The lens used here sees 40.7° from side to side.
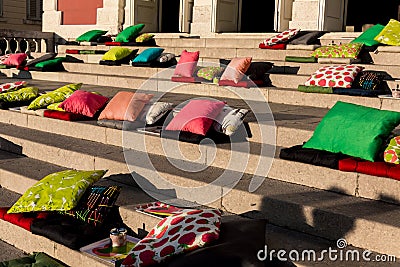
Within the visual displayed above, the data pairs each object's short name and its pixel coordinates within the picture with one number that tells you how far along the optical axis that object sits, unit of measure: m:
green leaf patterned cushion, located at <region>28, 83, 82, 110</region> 7.05
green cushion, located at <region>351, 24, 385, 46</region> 7.93
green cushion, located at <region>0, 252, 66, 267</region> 3.71
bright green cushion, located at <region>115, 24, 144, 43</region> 11.55
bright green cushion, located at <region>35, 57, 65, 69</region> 10.99
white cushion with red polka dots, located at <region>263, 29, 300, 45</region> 9.12
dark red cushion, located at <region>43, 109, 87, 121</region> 6.47
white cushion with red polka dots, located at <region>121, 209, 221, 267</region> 3.21
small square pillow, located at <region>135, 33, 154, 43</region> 11.40
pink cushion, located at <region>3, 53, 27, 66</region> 11.34
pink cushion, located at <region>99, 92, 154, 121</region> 6.02
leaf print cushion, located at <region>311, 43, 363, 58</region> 7.61
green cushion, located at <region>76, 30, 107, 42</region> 12.58
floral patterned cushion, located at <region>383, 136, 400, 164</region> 4.10
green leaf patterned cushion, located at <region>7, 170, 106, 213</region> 4.14
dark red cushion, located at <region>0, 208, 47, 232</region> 4.18
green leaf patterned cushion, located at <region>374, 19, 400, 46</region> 7.67
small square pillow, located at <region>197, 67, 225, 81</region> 7.89
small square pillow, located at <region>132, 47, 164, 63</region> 9.49
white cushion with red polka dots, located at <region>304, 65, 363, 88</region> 6.47
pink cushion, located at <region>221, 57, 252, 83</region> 7.50
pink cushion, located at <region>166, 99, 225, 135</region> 5.20
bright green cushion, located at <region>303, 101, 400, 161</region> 4.21
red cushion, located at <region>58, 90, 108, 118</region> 6.56
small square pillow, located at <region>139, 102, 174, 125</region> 5.91
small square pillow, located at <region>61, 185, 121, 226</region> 4.08
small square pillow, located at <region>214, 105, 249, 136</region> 5.25
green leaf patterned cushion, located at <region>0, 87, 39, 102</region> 7.64
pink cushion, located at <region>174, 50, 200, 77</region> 8.30
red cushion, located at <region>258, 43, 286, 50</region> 9.01
